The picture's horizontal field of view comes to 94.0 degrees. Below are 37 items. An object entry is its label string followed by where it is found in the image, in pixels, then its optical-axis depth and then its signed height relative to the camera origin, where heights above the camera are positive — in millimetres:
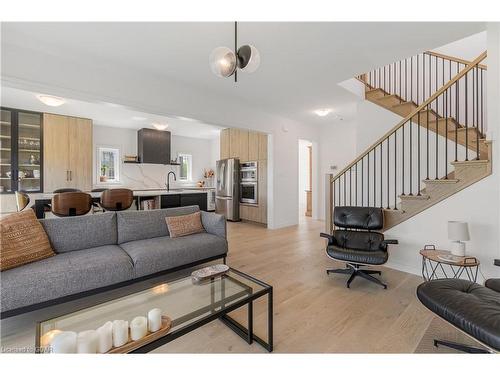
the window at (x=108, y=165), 6219 +570
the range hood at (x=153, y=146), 6453 +1135
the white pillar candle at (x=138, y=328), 1173 -730
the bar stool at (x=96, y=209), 4426 -458
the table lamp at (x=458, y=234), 2279 -464
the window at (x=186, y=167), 7801 +648
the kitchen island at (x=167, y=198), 5225 -309
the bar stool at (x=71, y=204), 3121 -253
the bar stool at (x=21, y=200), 3443 -223
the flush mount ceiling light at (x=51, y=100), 3389 +1284
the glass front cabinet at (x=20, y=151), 4641 +697
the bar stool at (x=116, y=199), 3557 -212
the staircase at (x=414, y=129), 3426 +941
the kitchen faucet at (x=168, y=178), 7370 +250
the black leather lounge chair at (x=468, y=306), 1270 -738
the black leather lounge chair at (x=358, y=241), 2594 -678
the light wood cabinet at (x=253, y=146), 5805 +1027
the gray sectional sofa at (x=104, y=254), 1804 -685
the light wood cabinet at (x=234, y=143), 6332 +1190
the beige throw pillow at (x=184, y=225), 2980 -513
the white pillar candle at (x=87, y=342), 1069 -729
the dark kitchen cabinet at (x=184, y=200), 5694 -365
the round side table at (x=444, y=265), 2168 -897
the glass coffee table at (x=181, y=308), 1275 -790
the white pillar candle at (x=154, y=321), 1240 -725
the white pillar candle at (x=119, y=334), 1131 -727
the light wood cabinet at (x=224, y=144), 6691 +1239
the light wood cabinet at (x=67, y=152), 5043 +745
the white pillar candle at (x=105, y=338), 1100 -733
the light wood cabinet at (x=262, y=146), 5594 +975
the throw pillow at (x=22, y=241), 1935 -493
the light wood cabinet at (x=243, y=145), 6105 +1090
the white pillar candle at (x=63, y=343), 1058 -725
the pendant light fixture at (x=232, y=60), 1871 +1025
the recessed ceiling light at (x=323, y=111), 5075 +1664
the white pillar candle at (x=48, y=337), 1183 -791
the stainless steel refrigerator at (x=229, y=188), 6230 -47
